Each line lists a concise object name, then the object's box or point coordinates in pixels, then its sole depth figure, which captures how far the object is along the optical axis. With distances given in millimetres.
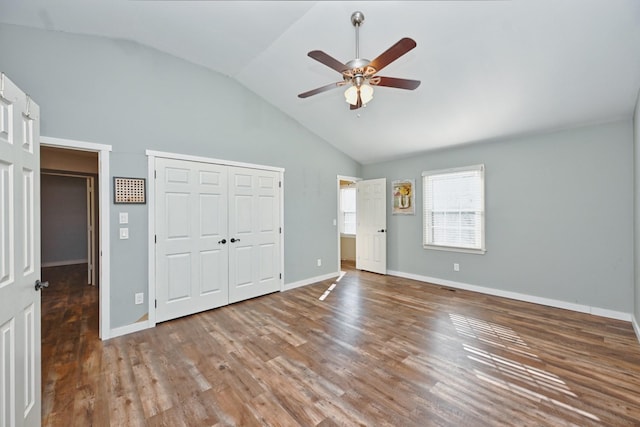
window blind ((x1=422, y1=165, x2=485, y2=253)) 4477
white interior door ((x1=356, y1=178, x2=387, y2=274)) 5633
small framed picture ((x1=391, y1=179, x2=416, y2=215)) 5266
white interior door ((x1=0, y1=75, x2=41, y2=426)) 1303
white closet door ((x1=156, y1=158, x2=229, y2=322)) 3363
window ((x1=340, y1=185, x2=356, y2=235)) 7387
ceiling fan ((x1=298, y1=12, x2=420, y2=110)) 1942
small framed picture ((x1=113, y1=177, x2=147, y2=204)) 3029
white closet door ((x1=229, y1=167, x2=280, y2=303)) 4016
